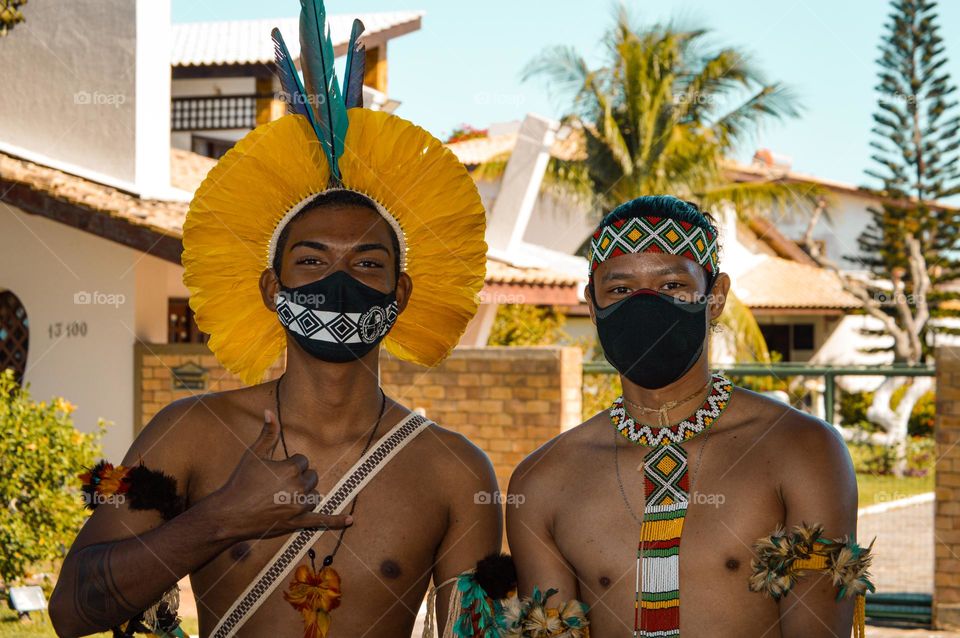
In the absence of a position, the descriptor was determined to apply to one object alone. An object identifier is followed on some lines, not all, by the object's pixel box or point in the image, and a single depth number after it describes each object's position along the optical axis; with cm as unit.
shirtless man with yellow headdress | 321
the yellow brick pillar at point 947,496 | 917
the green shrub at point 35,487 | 797
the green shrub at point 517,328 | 1744
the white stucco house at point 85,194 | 1227
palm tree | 2116
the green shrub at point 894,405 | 2588
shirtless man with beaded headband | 315
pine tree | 2841
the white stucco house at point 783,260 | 3122
